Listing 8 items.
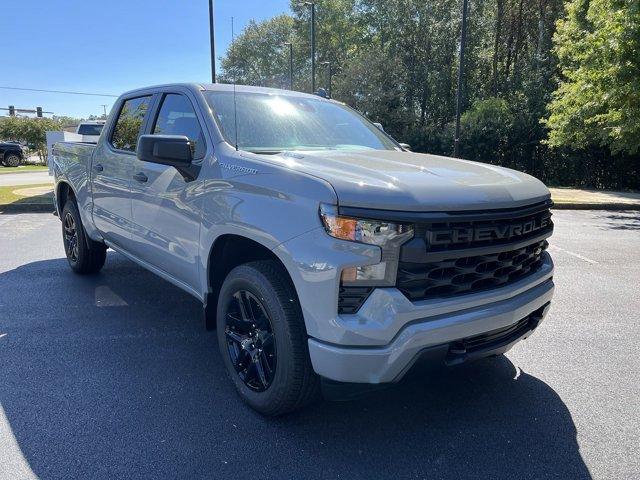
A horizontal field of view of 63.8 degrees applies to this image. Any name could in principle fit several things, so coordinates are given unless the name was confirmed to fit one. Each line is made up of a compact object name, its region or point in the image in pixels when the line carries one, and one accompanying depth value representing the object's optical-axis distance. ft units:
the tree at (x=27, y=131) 157.17
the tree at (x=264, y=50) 173.78
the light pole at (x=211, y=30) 56.85
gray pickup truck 7.72
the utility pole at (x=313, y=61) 93.39
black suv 107.14
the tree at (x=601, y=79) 40.37
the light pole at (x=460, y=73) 53.31
